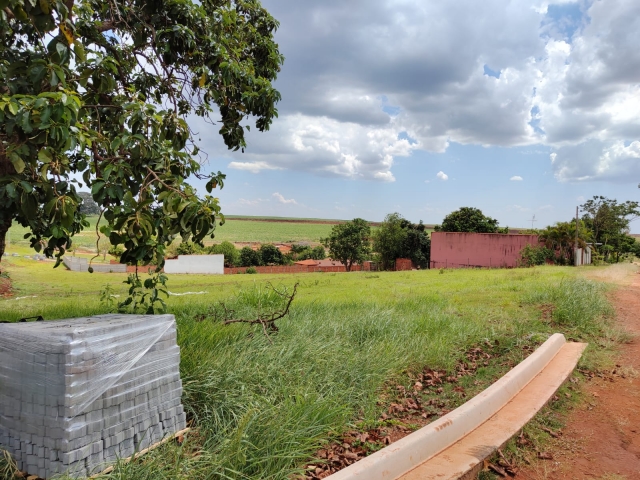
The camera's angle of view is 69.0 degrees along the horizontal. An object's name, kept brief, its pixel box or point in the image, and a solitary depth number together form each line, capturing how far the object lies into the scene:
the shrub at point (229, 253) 50.69
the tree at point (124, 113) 3.13
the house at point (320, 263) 50.31
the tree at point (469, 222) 45.09
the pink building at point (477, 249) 32.81
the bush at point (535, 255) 29.55
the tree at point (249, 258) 52.12
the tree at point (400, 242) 46.06
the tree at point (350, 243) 52.94
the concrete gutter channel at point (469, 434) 2.99
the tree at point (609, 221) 40.00
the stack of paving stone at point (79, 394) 2.44
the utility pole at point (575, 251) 29.14
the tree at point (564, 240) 29.84
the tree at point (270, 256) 53.91
